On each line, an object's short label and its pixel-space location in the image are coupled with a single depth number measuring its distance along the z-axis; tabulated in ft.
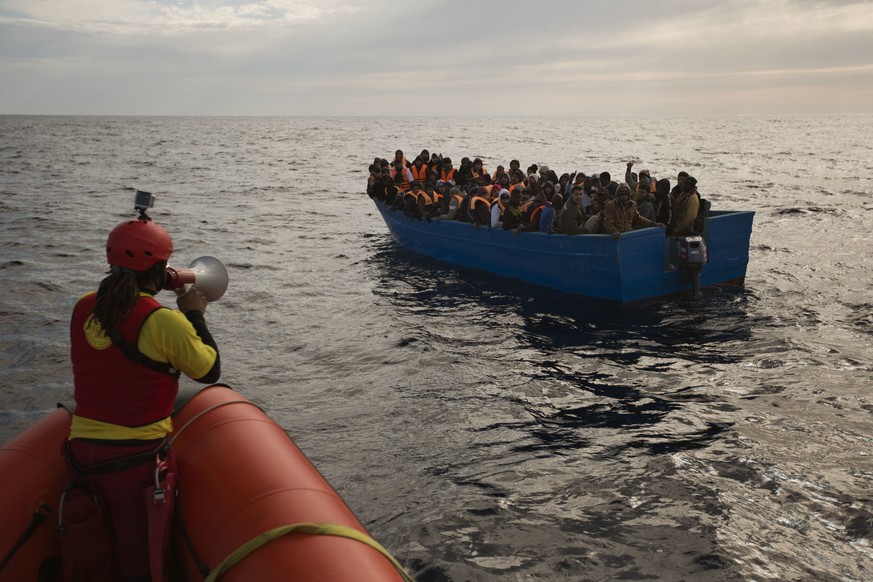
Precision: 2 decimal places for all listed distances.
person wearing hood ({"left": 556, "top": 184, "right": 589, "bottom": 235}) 40.24
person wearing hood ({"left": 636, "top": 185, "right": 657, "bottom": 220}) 40.98
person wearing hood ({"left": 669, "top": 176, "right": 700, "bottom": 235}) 38.78
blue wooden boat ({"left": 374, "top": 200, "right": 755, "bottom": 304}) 38.88
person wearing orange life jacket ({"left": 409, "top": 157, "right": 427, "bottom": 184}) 64.59
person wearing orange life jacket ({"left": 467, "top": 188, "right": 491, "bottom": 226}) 48.42
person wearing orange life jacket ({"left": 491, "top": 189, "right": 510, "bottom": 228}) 46.06
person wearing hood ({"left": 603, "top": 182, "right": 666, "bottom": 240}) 38.11
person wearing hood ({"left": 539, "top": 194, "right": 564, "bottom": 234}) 42.13
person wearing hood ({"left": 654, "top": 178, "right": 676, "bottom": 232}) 40.11
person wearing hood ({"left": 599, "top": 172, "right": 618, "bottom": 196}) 45.34
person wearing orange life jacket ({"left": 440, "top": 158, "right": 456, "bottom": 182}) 61.72
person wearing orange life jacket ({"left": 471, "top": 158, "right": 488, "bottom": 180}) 61.59
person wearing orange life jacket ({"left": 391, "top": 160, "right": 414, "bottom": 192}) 62.54
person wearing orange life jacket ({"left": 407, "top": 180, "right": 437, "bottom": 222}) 55.42
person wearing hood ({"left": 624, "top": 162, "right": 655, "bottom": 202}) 42.42
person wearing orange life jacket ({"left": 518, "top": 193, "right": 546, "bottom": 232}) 44.14
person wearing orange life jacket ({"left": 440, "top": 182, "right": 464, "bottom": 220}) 52.85
